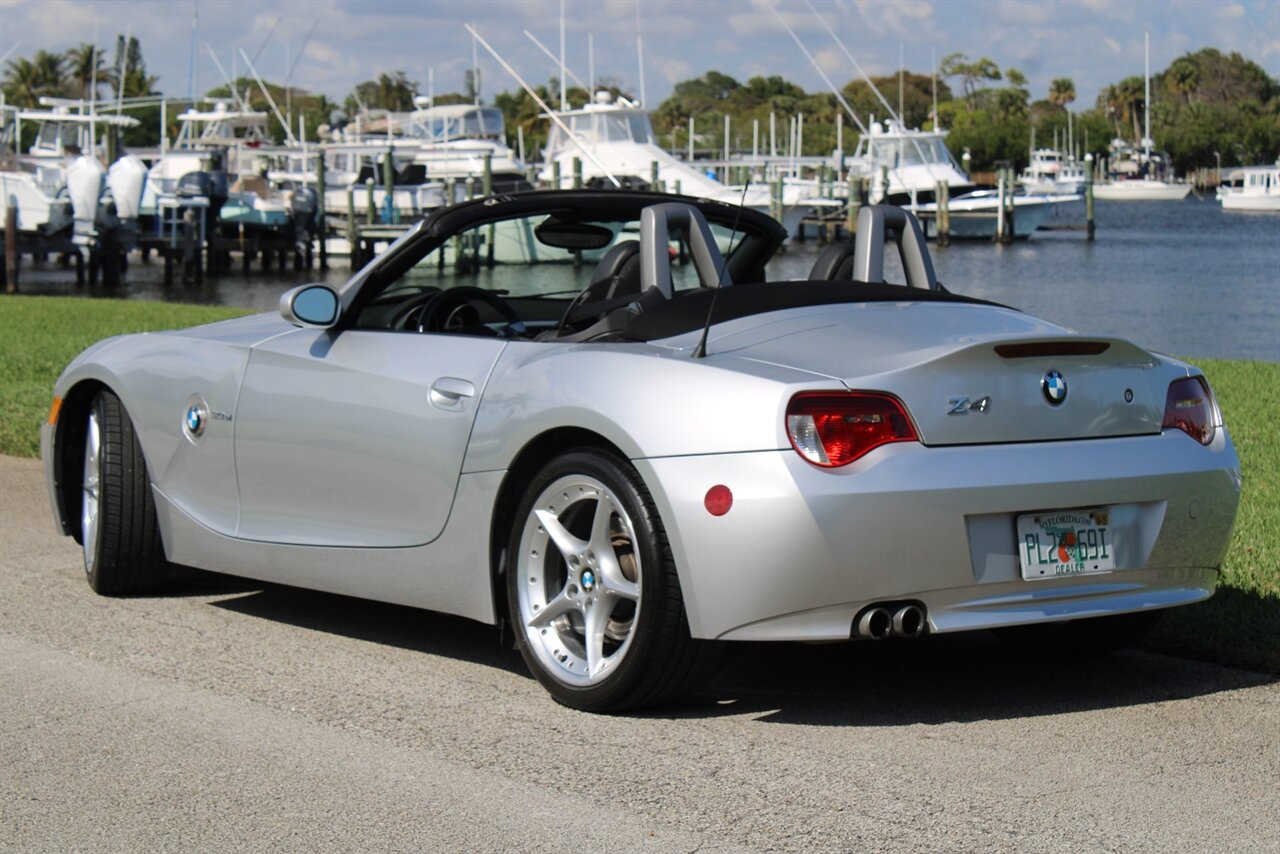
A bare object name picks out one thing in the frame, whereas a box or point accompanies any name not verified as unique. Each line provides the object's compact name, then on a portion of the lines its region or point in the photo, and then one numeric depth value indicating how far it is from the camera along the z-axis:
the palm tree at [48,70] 134.91
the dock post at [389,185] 50.66
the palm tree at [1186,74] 160.88
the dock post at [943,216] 65.00
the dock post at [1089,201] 67.88
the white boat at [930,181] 70.62
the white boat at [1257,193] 95.38
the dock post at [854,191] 53.22
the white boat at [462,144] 62.81
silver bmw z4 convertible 4.47
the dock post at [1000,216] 67.38
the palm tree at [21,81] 133.62
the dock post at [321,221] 52.97
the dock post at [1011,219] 68.56
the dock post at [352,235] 52.19
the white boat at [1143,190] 127.00
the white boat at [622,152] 59.69
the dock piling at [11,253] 36.50
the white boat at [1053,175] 108.75
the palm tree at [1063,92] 160.88
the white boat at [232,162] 54.28
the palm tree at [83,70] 138.12
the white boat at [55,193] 44.19
